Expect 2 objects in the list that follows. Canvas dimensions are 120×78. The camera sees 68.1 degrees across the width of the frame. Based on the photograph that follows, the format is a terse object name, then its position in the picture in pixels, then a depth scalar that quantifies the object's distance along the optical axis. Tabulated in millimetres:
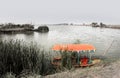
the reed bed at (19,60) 3912
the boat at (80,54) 6171
